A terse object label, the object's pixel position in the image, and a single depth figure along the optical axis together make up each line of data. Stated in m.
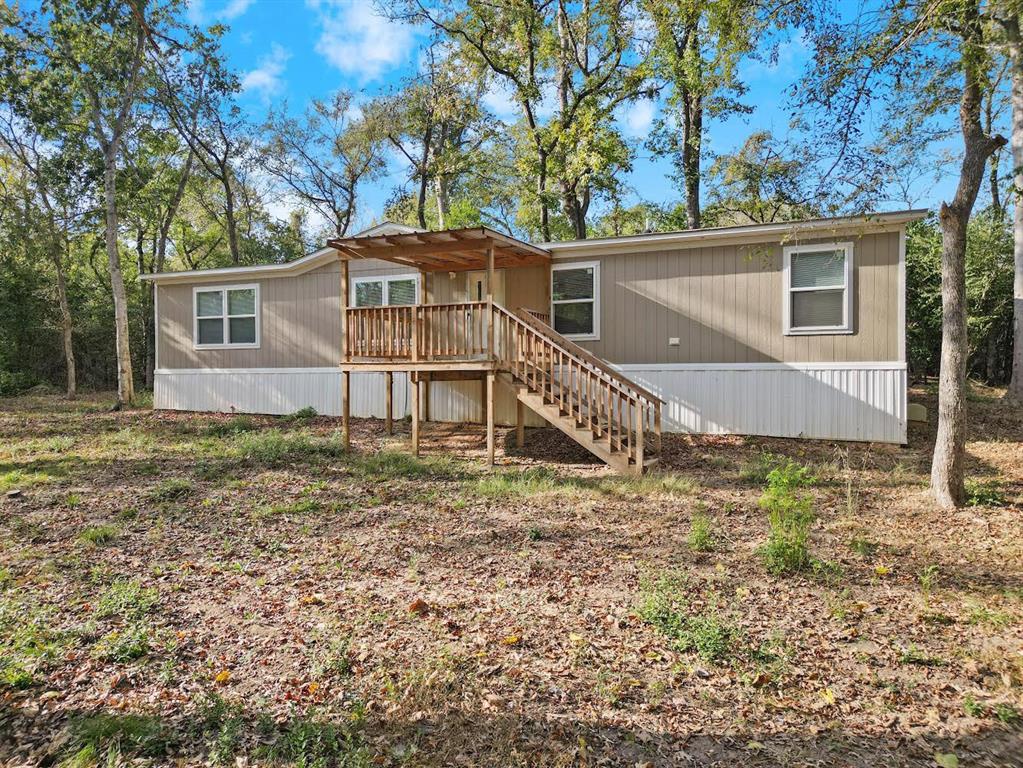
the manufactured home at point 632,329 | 9.04
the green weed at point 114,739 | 2.54
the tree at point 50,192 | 17.86
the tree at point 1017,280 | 12.12
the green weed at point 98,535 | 5.38
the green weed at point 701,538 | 5.13
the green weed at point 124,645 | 3.36
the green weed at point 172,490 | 6.89
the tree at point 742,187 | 17.92
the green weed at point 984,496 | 6.22
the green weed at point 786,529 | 4.60
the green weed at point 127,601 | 3.92
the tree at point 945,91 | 5.89
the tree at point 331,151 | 24.91
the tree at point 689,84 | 15.46
